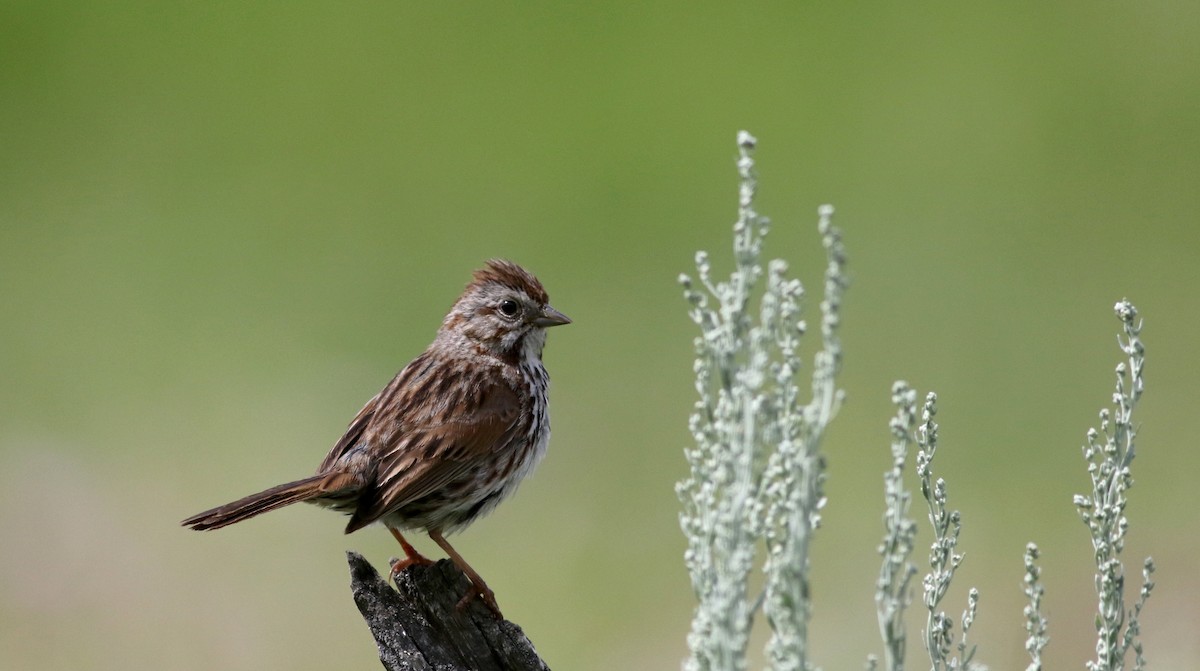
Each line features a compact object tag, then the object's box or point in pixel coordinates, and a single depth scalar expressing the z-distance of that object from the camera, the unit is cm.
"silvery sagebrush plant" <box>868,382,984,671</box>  517
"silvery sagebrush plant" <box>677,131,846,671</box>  496
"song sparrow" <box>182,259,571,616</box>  916
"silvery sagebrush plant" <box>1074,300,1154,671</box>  594
